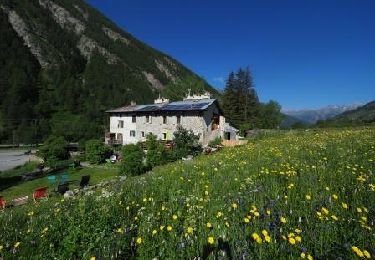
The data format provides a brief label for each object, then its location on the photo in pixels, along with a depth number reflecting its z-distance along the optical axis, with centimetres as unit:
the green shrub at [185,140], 3522
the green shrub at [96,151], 3950
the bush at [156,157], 2499
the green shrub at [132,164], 2272
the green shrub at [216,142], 3934
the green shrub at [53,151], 3847
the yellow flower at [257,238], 338
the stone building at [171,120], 4325
